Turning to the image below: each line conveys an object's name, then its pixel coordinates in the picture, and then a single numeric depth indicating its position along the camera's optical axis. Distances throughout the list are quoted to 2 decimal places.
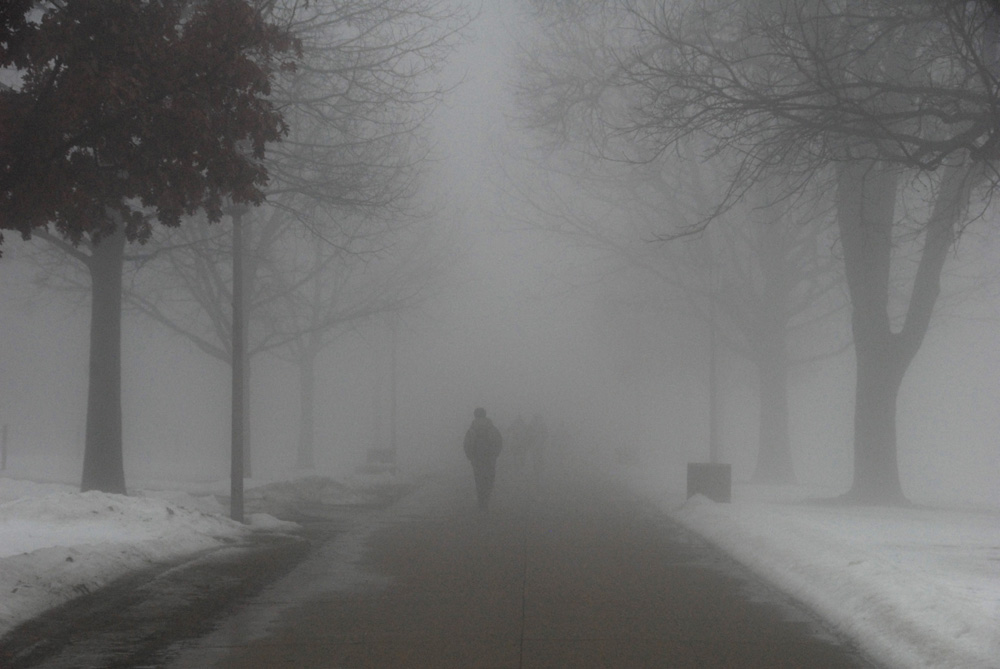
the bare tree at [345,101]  21.72
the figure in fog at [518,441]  41.78
